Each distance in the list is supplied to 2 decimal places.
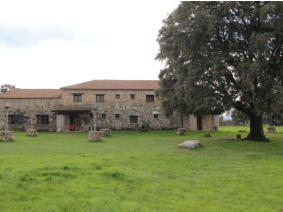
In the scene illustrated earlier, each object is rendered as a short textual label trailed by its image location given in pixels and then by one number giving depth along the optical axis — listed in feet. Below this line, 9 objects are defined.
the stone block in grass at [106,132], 71.72
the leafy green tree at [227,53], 42.27
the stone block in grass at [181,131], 79.01
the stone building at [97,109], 98.58
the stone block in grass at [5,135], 49.64
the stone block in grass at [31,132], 68.03
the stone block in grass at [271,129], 87.10
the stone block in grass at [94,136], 52.85
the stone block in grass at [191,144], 41.67
